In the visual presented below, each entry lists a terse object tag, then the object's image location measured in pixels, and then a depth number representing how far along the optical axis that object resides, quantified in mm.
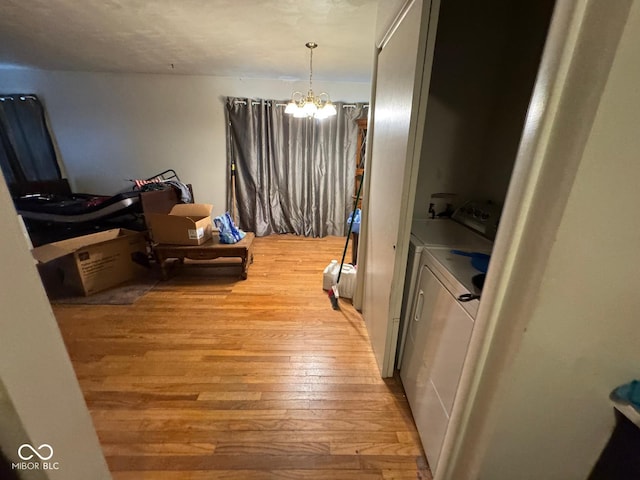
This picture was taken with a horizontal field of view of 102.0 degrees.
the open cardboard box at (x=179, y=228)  2508
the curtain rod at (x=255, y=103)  3717
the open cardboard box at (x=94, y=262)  2264
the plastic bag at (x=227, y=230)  2664
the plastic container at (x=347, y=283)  2387
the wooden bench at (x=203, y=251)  2545
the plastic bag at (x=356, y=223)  2535
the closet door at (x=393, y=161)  1027
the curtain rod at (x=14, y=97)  3613
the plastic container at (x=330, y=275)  2484
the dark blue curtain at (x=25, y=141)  3650
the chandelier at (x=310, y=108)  2561
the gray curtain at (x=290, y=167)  3770
